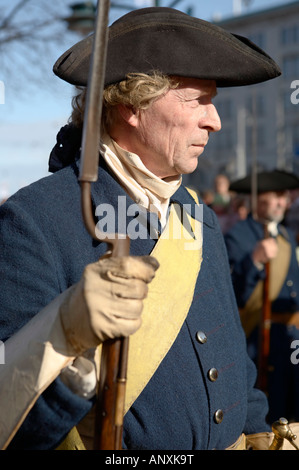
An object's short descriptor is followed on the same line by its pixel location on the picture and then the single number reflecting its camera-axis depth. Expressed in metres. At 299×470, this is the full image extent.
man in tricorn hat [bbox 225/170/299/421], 5.24
